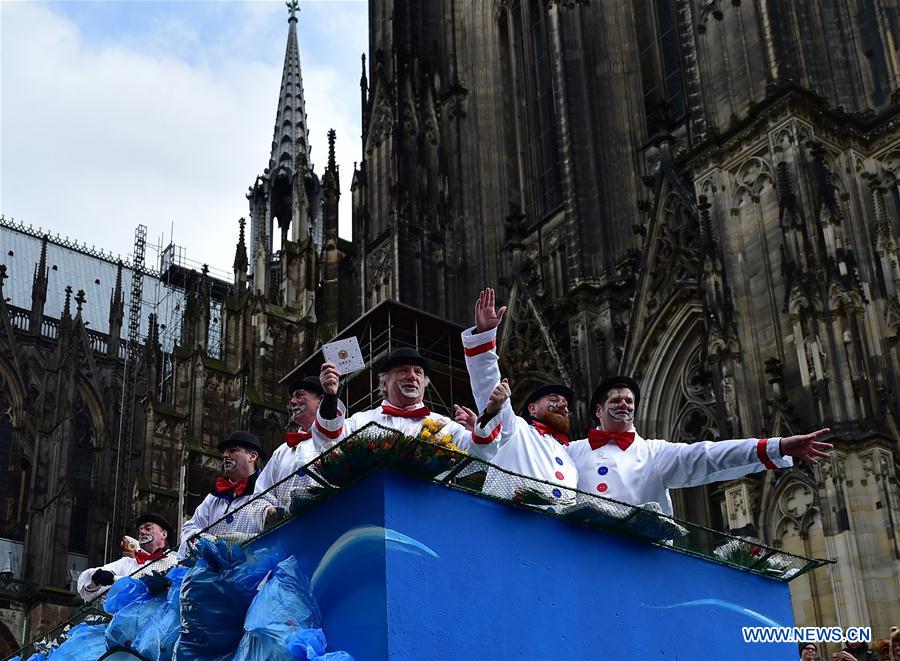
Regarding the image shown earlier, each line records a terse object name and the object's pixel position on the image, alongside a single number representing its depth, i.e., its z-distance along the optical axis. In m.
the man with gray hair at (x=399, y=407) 5.66
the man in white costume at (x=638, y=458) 5.72
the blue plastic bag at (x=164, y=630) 5.11
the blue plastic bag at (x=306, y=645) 4.29
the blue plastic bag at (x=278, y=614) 4.41
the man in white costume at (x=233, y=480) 6.82
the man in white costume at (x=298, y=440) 6.41
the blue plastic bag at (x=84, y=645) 5.87
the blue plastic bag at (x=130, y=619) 5.46
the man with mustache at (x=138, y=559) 7.82
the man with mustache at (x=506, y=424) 5.45
